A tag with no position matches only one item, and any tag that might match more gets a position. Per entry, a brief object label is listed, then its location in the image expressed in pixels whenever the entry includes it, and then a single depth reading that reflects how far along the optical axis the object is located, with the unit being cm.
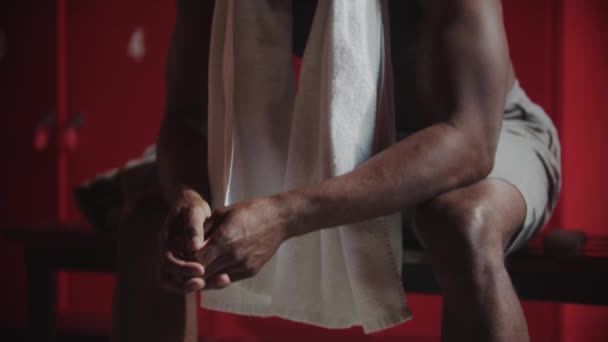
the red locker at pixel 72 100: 353
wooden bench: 201
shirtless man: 169
